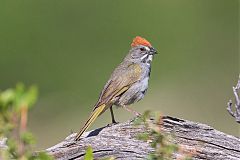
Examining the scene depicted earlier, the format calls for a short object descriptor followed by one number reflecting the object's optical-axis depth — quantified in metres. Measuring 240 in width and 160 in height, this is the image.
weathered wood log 9.50
